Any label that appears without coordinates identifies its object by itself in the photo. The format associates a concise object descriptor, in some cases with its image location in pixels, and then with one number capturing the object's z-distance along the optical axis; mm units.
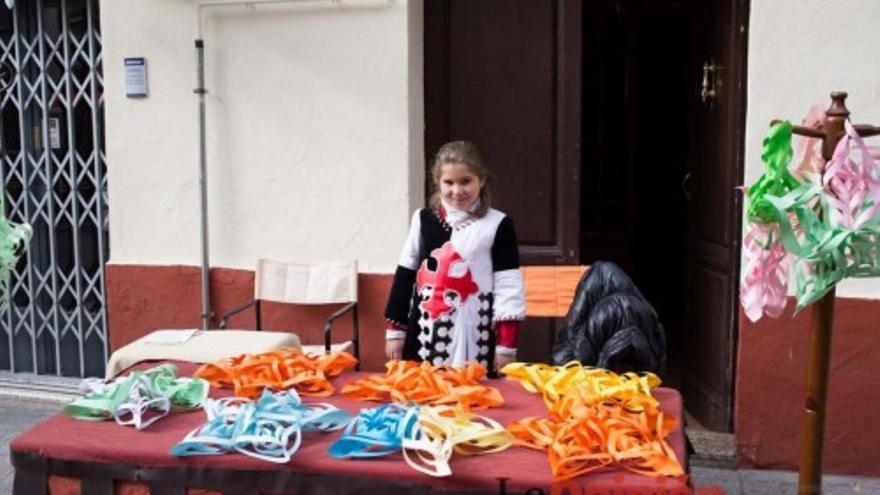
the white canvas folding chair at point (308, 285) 4539
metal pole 4656
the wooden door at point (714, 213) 4305
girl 3258
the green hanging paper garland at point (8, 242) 2619
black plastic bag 2926
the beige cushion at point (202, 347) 3895
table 1929
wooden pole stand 1958
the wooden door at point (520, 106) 4566
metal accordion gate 5086
